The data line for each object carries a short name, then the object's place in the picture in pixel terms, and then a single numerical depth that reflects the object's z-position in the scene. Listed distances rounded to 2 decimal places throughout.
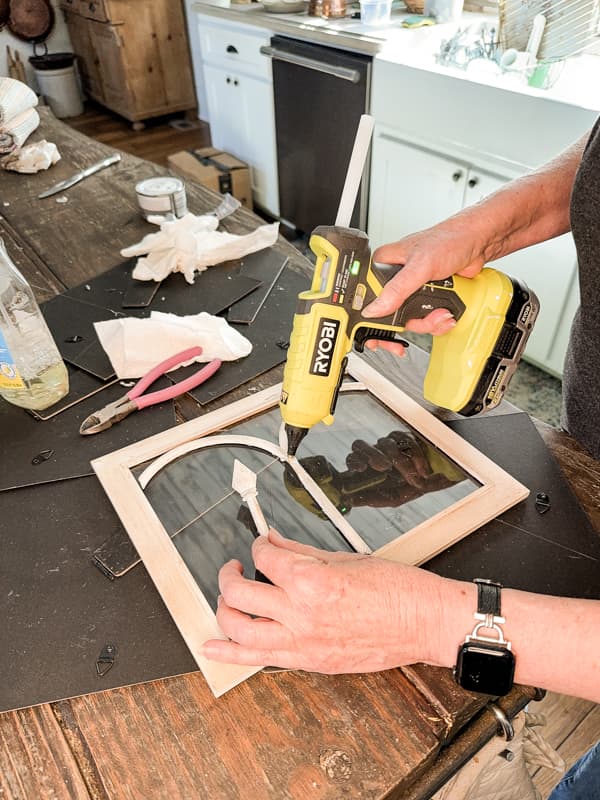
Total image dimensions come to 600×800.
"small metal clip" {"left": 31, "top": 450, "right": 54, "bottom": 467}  0.78
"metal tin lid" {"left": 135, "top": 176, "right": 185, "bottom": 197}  1.26
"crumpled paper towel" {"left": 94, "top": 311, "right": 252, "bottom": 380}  0.92
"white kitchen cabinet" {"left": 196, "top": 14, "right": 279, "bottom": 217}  2.53
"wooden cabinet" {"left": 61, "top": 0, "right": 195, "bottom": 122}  3.77
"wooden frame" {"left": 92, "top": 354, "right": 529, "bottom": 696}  0.59
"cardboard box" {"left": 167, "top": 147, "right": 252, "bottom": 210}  2.62
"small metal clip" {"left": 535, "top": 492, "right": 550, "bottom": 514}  0.70
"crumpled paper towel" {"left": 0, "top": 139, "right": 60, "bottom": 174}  1.52
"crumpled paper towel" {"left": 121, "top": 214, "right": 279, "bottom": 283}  1.13
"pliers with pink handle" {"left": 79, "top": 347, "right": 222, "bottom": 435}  0.83
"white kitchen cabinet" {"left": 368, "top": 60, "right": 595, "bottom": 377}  1.64
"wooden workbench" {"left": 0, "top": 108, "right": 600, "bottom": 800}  0.49
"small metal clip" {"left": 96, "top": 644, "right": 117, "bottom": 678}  0.56
